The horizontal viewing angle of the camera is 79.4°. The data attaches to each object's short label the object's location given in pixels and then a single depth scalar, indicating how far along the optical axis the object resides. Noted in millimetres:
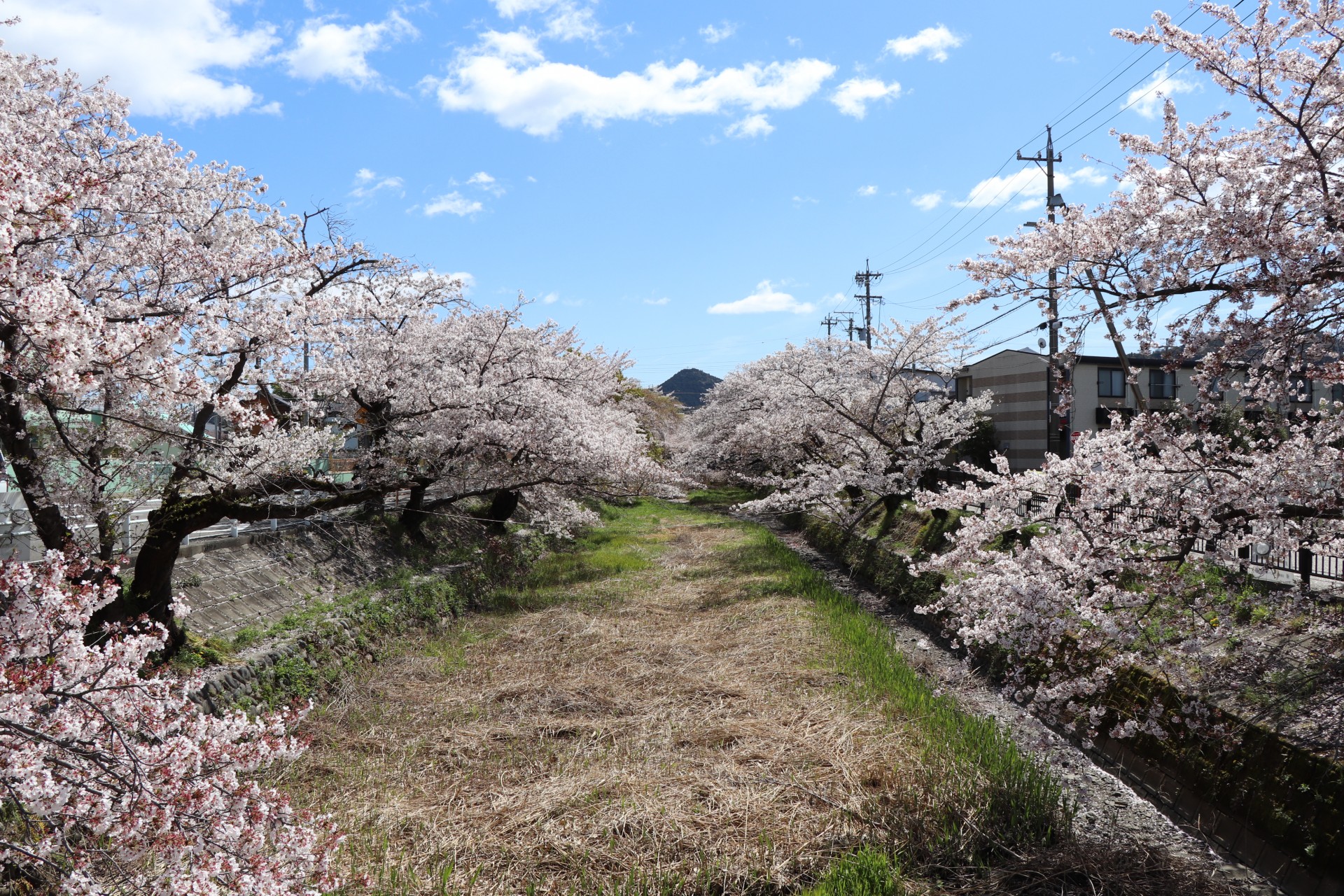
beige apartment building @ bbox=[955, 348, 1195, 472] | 28438
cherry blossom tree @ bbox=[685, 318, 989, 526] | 16391
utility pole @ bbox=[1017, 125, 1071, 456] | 18406
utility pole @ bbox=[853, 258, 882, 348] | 46406
